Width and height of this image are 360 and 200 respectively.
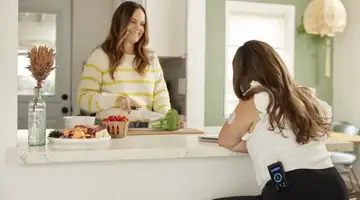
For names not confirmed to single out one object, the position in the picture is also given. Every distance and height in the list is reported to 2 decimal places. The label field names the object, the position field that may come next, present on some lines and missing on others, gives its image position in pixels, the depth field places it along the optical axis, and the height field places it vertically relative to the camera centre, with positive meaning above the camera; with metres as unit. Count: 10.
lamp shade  4.40 +0.68
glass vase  1.70 -0.12
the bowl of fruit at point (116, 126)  1.98 -0.16
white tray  1.68 -0.19
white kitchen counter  1.57 -0.22
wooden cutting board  2.22 -0.21
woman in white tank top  1.62 -0.14
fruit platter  1.69 -0.18
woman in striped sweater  2.50 +0.09
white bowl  1.97 -0.14
